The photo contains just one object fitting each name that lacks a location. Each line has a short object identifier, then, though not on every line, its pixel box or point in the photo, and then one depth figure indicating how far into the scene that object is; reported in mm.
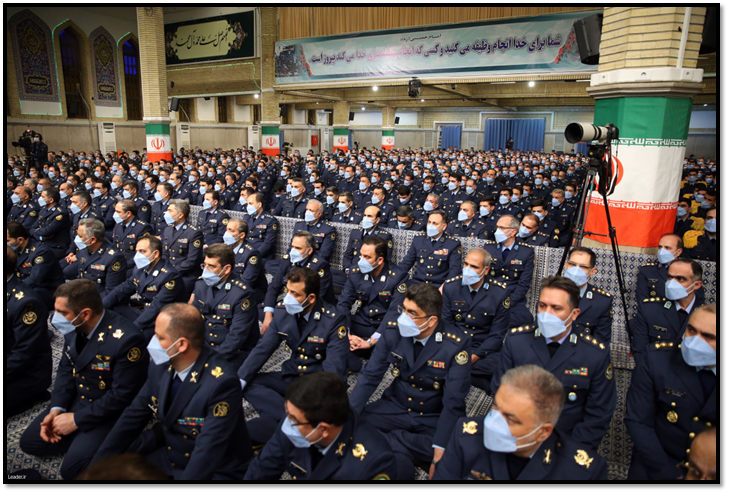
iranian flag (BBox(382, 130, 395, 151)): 28950
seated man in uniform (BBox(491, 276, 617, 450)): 2365
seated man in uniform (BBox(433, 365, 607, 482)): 1674
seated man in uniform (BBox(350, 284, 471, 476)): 2477
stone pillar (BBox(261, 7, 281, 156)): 18562
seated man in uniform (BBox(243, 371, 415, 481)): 1785
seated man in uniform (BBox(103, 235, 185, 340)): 3807
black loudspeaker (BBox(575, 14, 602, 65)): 5410
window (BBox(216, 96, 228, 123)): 26688
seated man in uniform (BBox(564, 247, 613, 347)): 3342
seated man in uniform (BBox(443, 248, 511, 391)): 3432
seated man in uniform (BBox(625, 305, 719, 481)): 2131
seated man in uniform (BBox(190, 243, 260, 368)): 3406
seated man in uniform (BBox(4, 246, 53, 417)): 2898
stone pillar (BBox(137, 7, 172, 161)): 15352
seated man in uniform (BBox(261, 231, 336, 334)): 4266
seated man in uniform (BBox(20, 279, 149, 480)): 2496
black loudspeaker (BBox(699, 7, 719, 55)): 4469
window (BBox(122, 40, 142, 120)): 23141
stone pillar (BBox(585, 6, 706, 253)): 4406
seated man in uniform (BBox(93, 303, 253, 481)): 2107
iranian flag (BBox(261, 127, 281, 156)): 19406
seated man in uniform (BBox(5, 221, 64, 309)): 4230
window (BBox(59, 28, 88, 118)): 20922
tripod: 3773
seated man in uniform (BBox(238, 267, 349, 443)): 2922
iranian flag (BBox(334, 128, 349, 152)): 26344
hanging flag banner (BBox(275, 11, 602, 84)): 11711
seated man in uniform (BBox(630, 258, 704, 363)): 3168
